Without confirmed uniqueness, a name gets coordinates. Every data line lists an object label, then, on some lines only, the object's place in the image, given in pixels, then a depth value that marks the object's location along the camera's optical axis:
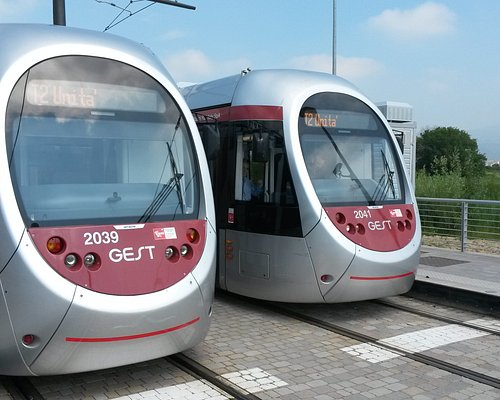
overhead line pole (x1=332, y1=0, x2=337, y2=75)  22.88
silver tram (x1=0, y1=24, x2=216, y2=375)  4.26
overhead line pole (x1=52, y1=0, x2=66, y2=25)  10.77
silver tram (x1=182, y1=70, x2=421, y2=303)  6.70
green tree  60.03
